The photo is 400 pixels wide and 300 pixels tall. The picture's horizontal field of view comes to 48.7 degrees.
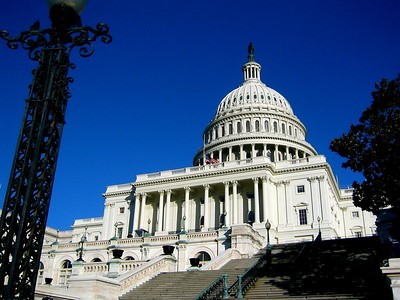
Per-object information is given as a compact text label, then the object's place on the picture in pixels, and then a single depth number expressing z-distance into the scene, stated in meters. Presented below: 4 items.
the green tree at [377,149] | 21.89
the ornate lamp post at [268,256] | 26.34
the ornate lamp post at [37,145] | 5.94
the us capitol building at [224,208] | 41.53
